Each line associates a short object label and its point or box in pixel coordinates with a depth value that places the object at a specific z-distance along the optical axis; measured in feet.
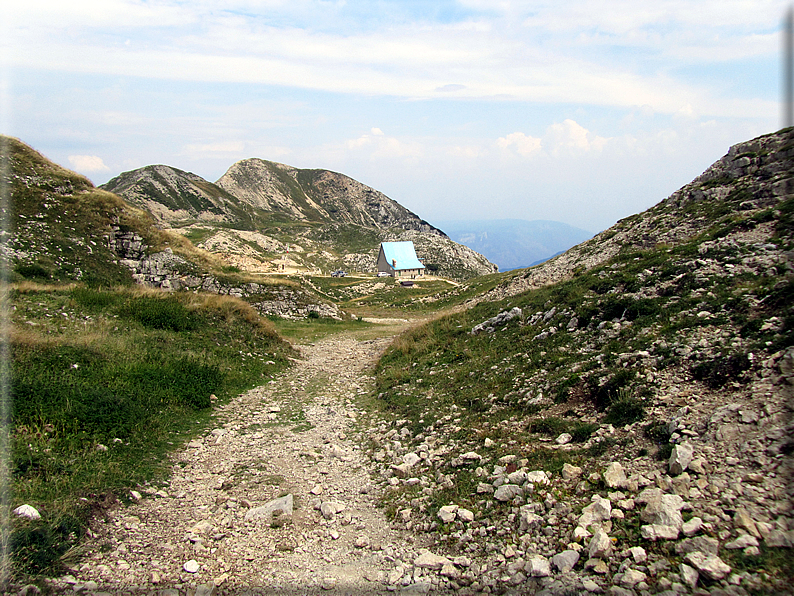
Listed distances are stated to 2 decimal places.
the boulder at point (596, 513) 18.08
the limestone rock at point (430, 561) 18.93
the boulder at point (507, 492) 21.67
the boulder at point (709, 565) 13.78
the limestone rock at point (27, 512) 20.29
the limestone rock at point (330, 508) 24.36
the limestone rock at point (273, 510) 24.04
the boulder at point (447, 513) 21.67
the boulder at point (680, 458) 18.80
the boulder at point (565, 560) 16.43
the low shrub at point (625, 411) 24.64
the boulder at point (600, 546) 16.38
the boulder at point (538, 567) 16.49
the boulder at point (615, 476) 19.74
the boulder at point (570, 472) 21.58
